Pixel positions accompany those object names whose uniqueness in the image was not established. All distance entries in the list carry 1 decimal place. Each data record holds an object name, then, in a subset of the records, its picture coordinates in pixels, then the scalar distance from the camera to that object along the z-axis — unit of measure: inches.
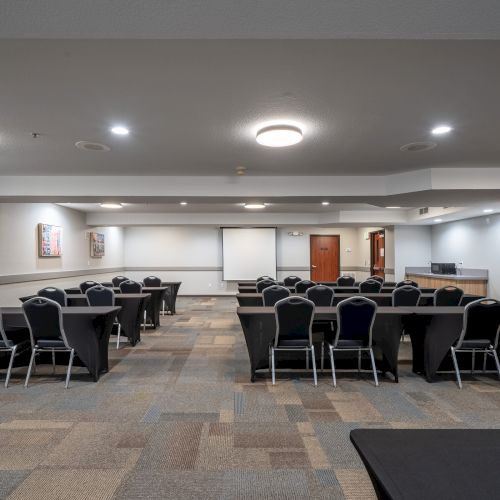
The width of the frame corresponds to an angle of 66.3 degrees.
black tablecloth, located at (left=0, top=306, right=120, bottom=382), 165.0
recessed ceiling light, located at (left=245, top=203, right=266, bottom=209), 352.5
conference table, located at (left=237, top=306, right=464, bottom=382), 163.8
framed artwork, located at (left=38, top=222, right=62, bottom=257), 312.7
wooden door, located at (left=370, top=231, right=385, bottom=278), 492.4
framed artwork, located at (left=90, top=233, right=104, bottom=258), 421.9
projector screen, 506.6
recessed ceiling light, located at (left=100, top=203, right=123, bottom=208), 341.5
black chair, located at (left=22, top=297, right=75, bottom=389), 156.3
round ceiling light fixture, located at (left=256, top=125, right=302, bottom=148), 138.9
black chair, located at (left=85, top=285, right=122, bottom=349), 229.1
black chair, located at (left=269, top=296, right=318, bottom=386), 156.5
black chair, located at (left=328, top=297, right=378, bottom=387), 155.9
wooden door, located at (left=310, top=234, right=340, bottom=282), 532.4
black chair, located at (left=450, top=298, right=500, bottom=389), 153.3
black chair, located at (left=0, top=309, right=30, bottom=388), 159.5
